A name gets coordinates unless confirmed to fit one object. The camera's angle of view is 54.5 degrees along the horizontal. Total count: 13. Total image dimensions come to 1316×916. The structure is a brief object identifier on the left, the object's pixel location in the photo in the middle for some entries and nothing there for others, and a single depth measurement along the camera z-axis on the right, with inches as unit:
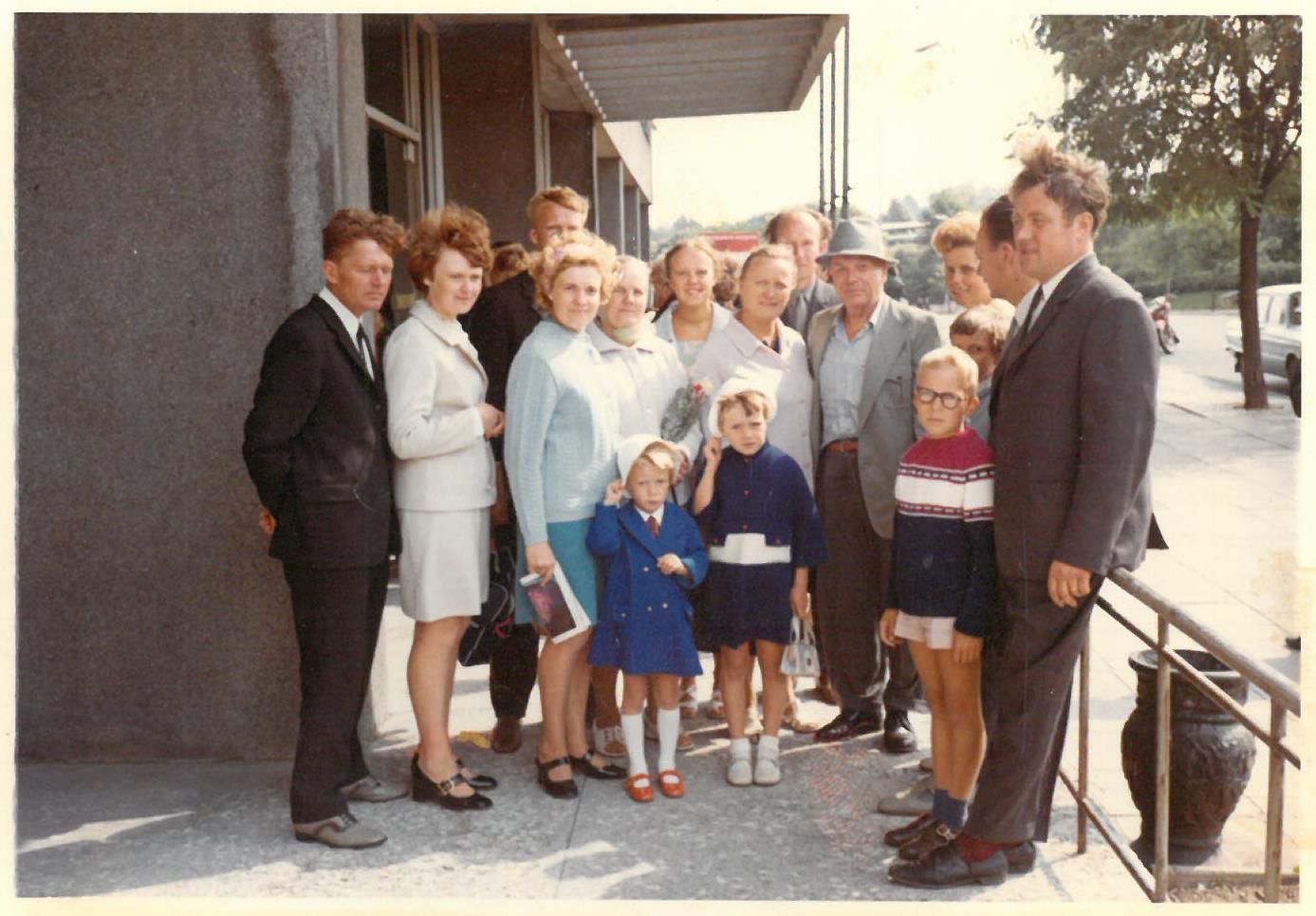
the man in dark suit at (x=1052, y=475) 126.2
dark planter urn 161.3
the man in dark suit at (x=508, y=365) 183.2
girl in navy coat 170.4
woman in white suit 157.4
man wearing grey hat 179.5
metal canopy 331.6
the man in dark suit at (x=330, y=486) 146.3
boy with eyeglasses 142.6
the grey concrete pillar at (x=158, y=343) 173.0
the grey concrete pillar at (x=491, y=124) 363.6
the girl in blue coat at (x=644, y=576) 165.5
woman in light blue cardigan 163.0
